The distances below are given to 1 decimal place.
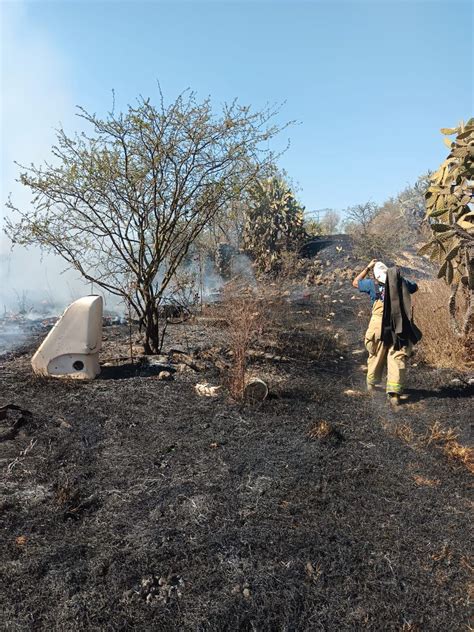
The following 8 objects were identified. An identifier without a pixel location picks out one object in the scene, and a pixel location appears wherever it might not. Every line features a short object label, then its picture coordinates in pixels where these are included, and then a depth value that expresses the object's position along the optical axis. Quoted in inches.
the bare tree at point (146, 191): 241.3
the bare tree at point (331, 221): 1358.3
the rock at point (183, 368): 237.3
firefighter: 201.9
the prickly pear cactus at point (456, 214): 228.4
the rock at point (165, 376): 223.5
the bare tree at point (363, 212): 891.5
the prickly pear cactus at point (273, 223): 660.7
